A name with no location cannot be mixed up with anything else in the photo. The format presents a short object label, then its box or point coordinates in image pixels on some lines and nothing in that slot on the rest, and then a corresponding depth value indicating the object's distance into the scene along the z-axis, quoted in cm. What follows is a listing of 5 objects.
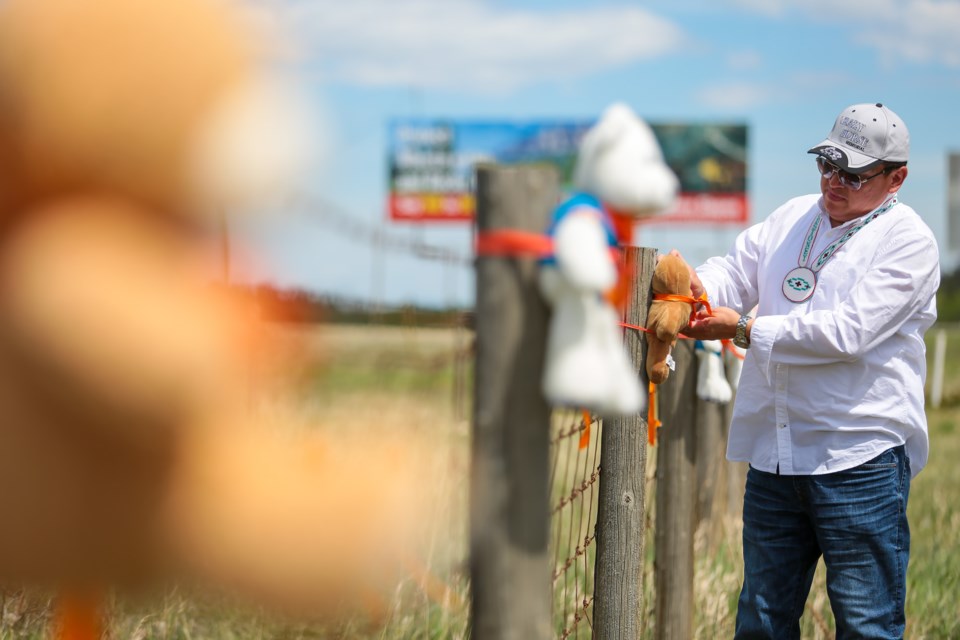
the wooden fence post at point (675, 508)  1119
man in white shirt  1063
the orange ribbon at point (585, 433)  996
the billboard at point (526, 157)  9191
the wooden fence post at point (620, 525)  1051
